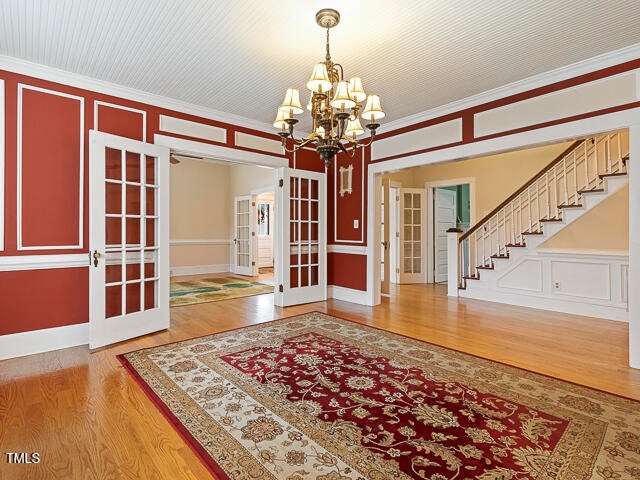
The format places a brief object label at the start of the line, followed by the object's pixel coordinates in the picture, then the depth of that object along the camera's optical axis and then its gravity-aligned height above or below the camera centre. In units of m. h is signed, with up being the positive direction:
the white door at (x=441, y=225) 7.62 +0.33
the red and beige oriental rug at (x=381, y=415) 1.58 -1.09
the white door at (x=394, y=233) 7.35 +0.14
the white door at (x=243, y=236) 8.45 +0.09
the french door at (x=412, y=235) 7.35 +0.09
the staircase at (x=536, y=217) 4.71 +0.36
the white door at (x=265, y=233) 10.10 +0.20
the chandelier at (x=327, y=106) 2.31 +1.03
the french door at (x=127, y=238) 3.14 +0.02
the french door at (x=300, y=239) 5.01 +0.00
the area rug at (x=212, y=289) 5.50 -0.97
